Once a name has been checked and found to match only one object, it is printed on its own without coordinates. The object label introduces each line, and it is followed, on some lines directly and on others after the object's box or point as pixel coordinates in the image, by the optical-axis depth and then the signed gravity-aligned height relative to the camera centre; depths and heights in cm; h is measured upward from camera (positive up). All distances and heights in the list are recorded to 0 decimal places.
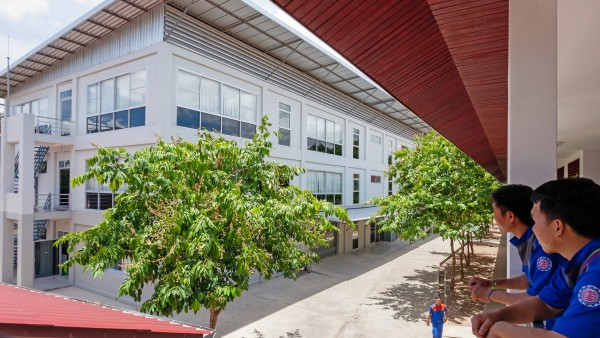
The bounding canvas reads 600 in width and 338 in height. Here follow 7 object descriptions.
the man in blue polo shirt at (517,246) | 215 -46
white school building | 1252 +337
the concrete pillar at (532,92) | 255 +65
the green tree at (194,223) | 589 -91
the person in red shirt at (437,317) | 900 -365
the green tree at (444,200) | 1238 -86
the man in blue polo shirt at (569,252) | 124 -32
